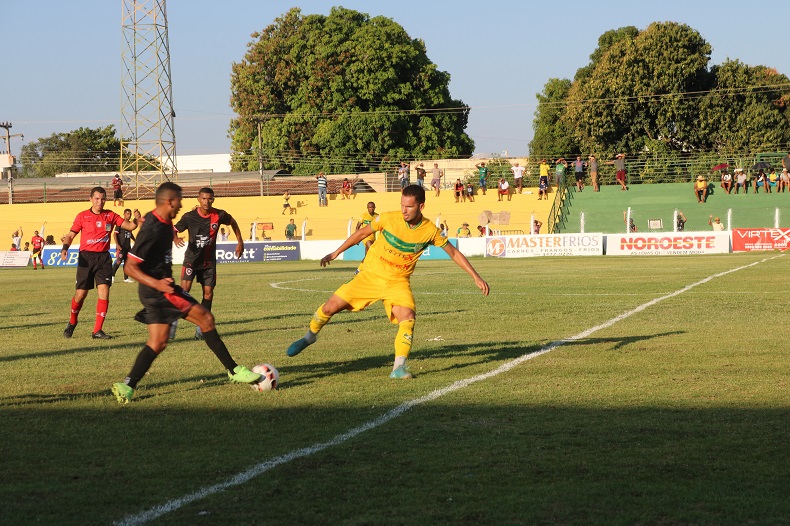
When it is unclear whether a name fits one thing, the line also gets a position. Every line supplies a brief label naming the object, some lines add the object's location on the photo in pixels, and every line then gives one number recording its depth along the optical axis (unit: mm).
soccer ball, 8797
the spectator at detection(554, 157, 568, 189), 50031
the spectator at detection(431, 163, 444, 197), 54000
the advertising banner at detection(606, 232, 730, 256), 40375
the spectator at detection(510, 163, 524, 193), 52250
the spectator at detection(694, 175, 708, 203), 48500
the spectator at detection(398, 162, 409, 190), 50581
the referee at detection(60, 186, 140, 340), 14148
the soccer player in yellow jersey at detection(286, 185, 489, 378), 9625
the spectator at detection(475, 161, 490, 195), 52469
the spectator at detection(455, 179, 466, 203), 52062
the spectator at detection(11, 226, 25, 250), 50812
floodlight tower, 62031
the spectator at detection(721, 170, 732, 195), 49656
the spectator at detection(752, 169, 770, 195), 49625
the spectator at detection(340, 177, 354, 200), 55938
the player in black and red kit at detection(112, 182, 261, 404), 8336
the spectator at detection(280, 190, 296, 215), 54116
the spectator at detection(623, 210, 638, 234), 43669
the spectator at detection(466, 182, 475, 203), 52531
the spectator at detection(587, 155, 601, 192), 50594
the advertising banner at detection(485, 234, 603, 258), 42084
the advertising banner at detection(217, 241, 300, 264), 45156
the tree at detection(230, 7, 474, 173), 74250
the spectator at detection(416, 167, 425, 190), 53062
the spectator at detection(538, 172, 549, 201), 51000
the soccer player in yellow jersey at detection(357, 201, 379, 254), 21219
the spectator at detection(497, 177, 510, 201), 51594
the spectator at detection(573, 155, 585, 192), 51688
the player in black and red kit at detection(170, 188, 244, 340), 13625
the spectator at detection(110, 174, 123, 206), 54062
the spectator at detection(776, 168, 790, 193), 48500
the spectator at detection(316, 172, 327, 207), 54125
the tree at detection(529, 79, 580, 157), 82625
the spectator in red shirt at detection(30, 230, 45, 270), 44812
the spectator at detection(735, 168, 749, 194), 49438
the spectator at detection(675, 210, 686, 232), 44547
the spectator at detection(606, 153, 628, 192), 51281
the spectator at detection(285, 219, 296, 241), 48500
